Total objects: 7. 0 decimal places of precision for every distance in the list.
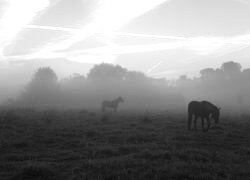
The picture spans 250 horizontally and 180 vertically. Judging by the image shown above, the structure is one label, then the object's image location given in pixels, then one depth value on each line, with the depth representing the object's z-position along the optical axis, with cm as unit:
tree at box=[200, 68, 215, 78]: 13889
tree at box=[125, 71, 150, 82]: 11541
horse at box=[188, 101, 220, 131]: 2298
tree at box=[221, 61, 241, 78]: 13238
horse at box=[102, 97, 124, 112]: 4491
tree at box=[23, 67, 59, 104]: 8838
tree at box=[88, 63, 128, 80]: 10981
